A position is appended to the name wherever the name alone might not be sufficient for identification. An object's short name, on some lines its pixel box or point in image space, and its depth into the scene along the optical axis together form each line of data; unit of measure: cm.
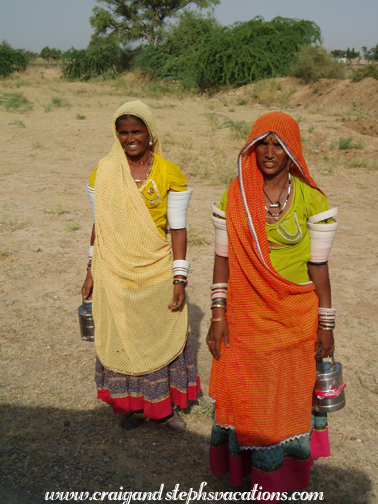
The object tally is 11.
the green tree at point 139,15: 3631
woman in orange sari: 202
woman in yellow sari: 249
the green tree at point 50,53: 6106
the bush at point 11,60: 3513
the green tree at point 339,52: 5221
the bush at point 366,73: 1733
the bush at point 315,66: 1936
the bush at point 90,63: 3372
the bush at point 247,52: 2228
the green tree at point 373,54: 3846
